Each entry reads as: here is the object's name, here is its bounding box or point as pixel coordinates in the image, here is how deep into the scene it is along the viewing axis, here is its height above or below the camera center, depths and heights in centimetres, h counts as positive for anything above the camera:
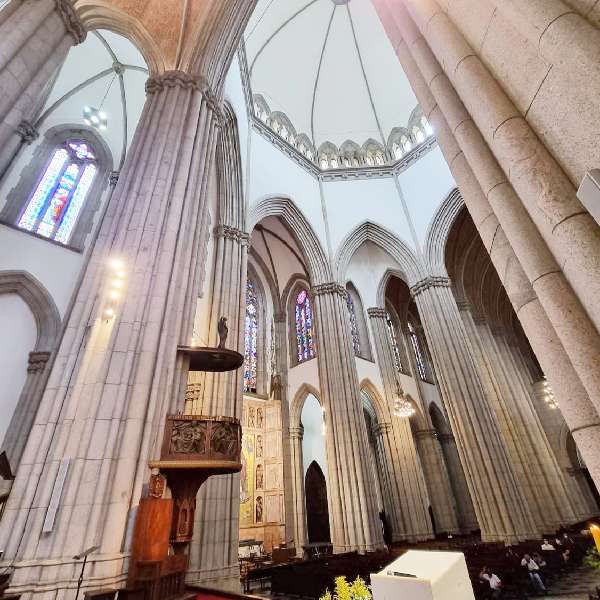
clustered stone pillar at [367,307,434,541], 1309 +146
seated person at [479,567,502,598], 534 -82
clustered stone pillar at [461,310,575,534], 1183 +218
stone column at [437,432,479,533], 1595 +136
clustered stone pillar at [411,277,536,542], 982 +228
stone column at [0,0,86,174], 450 +575
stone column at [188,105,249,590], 648 +298
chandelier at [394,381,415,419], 1264 +353
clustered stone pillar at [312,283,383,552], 1033 +231
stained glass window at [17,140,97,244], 1055 +953
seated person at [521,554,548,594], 634 -85
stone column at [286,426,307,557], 1302 +145
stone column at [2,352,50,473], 806 +289
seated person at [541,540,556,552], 729 -58
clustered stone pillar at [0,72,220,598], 353 +176
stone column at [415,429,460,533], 1413 +140
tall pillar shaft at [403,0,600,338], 159 +155
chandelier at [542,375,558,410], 1449 +394
